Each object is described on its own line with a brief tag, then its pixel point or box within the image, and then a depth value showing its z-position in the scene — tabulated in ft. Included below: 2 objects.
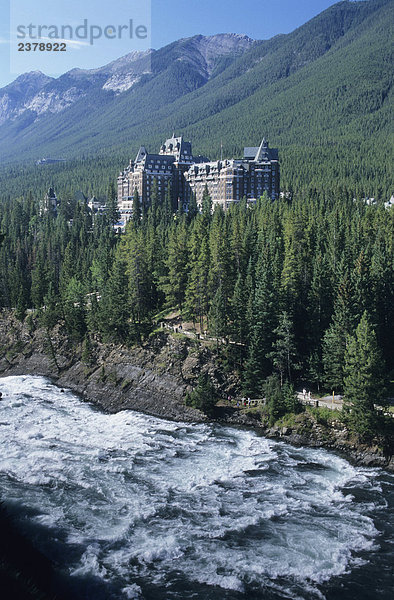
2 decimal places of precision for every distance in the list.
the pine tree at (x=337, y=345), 189.37
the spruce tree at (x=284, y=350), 199.11
